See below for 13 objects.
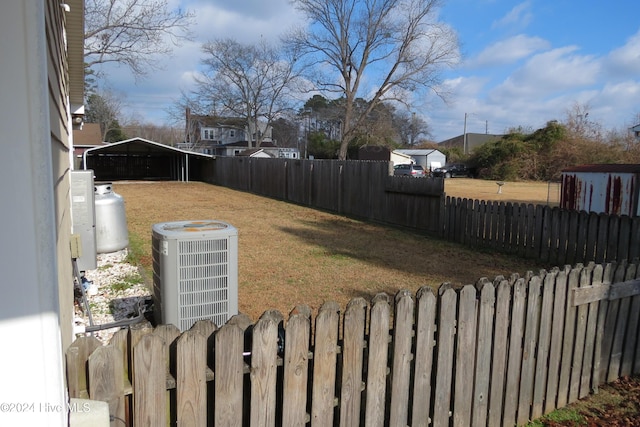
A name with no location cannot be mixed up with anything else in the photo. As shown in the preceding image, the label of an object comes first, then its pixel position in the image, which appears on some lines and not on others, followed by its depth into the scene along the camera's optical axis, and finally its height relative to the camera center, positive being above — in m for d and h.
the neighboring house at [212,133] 56.42 +3.85
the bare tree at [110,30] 23.86 +6.42
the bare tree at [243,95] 49.69 +6.82
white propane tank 7.97 -1.11
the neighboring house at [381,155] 57.57 +0.74
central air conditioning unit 3.92 -0.98
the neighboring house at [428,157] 61.88 +0.60
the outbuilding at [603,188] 9.43 -0.51
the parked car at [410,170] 40.19 -0.77
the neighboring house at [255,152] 49.93 +0.66
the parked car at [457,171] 45.56 -0.87
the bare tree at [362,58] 32.41 +7.20
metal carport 31.98 -0.54
